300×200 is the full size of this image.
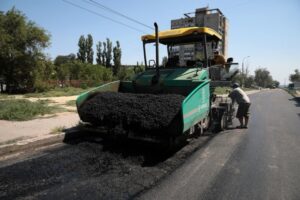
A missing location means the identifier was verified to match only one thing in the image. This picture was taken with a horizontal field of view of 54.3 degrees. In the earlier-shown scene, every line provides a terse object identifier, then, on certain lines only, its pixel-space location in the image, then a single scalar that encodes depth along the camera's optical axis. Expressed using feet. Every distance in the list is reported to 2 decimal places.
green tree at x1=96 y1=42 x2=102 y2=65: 192.85
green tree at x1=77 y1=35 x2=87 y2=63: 191.93
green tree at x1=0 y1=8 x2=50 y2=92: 81.41
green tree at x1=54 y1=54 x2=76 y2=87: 110.63
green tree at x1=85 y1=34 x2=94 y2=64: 193.57
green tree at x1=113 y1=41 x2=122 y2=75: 182.29
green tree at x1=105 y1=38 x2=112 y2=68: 191.01
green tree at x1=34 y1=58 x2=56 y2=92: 85.97
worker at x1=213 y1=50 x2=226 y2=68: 27.89
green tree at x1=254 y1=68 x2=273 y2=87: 405.39
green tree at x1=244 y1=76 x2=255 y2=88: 275.96
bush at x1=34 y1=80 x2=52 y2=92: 86.20
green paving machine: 18.86
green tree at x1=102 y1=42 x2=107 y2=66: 192.03
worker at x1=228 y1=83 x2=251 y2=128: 32.17
